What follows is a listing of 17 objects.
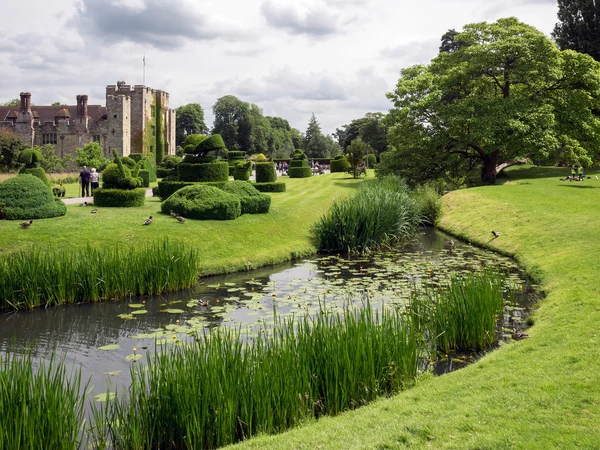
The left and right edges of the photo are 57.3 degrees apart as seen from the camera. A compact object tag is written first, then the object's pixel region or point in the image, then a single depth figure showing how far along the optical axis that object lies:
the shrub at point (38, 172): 24.12
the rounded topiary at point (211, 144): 26.00
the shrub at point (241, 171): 39.22
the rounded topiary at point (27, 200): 17.62
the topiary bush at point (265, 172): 37.21
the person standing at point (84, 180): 27.50
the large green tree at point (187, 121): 100.75
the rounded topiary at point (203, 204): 20.66
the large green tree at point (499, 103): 32.84
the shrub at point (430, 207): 28.38
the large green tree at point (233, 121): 98.44
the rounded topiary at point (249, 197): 23.00
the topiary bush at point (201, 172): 26.09
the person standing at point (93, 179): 28.59
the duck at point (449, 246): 19.85
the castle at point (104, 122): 66.50
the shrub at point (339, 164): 59.50
